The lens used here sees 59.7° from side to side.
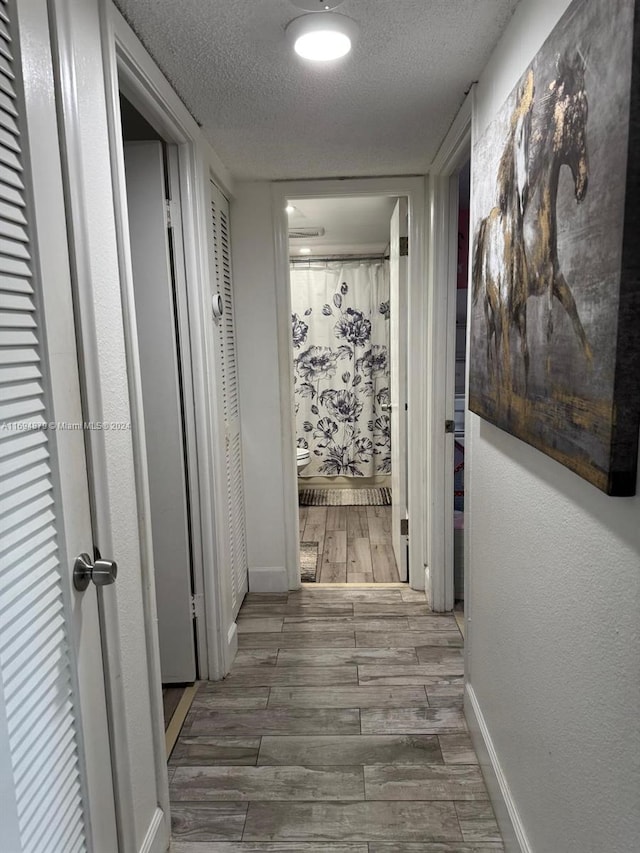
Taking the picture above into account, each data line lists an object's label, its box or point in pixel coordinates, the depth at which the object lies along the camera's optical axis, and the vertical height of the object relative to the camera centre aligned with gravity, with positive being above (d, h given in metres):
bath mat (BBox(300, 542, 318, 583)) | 3.29 -1.32
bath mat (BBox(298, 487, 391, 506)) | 4.71 -1.28
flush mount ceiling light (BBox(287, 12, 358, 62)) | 1.34 +0.77
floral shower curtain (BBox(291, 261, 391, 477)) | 4.84 -0.15
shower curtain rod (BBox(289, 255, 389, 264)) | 4.82 +0.78
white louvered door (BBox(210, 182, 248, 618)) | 2.47 -0.19
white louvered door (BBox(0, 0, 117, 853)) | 0.86 -0.24
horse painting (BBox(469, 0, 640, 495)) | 0.76 +0.16
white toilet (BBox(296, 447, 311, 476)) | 4.93 -0.94
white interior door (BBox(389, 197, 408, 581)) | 2.91 -0.16
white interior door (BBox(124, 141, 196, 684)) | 1.96 -0.18
